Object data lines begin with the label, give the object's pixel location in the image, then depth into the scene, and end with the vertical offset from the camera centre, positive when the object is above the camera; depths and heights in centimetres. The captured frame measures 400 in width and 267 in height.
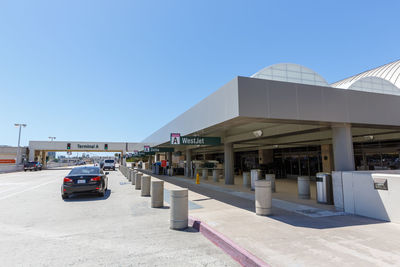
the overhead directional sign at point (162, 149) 2698 +157
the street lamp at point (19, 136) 4731 +517
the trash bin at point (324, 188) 951 -101
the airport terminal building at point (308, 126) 833 +175
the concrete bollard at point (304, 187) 1102 -111
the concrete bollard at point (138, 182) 1502 -119
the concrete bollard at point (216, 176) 2028 -111
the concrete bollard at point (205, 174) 2271 -106
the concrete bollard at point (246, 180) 1620 -116
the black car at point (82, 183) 1111 -94
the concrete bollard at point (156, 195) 917 -121
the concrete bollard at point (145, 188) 1221 -126
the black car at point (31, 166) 4318 -53
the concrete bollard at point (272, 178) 1332 -84
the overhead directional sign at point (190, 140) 1427 +131
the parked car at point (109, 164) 4425 -23
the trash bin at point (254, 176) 1373 -76
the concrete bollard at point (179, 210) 633 -125
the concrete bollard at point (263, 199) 747 -112
